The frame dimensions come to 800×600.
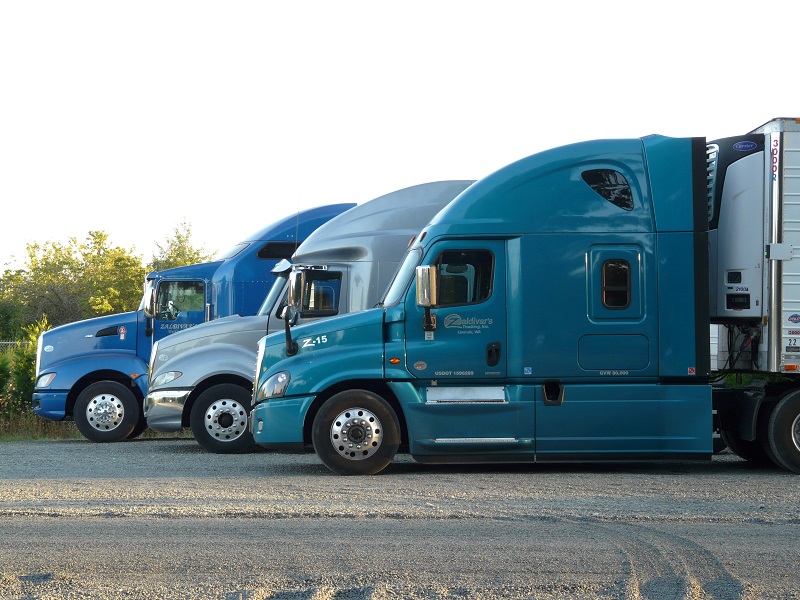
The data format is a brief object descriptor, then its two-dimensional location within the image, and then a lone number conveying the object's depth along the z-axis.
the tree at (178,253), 61.53
